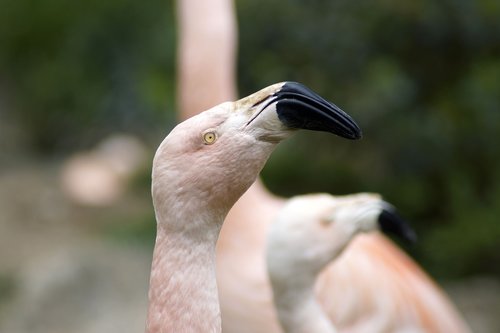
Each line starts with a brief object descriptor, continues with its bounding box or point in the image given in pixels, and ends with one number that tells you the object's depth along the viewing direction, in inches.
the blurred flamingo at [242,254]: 262.8
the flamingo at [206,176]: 129.1
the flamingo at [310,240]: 189.3
